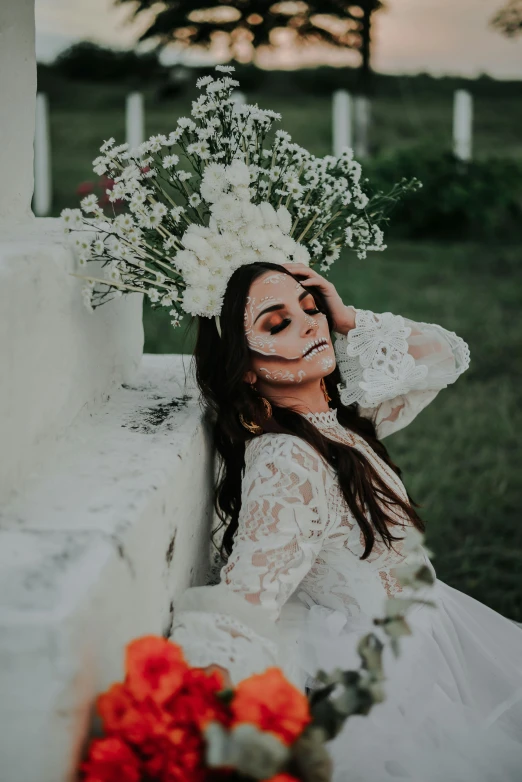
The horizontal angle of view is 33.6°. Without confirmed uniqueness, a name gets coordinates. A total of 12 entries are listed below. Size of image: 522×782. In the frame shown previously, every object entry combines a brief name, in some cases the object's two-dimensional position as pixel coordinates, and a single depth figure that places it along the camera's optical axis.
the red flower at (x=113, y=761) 1.22
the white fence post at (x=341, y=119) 13.27
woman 1.80
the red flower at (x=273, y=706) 1.20
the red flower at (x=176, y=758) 1.21
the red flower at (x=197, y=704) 1.24
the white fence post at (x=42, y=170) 11.99
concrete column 2.14
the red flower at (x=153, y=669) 1.25
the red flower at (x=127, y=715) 1.23
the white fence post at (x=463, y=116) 13.22
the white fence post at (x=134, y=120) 12.53
